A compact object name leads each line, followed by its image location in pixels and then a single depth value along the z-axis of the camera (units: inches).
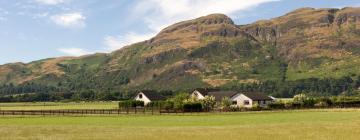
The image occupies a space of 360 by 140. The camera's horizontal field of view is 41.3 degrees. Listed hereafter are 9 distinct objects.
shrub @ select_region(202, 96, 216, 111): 4598.9
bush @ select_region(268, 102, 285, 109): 4485.7
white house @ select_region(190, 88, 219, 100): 6265.3
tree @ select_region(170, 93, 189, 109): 4127.0
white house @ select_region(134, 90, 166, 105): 6312.5
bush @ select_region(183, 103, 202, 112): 3984.0
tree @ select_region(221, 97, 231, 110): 4644.2
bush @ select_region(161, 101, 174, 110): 4259.4
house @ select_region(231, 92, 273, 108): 5787.4
